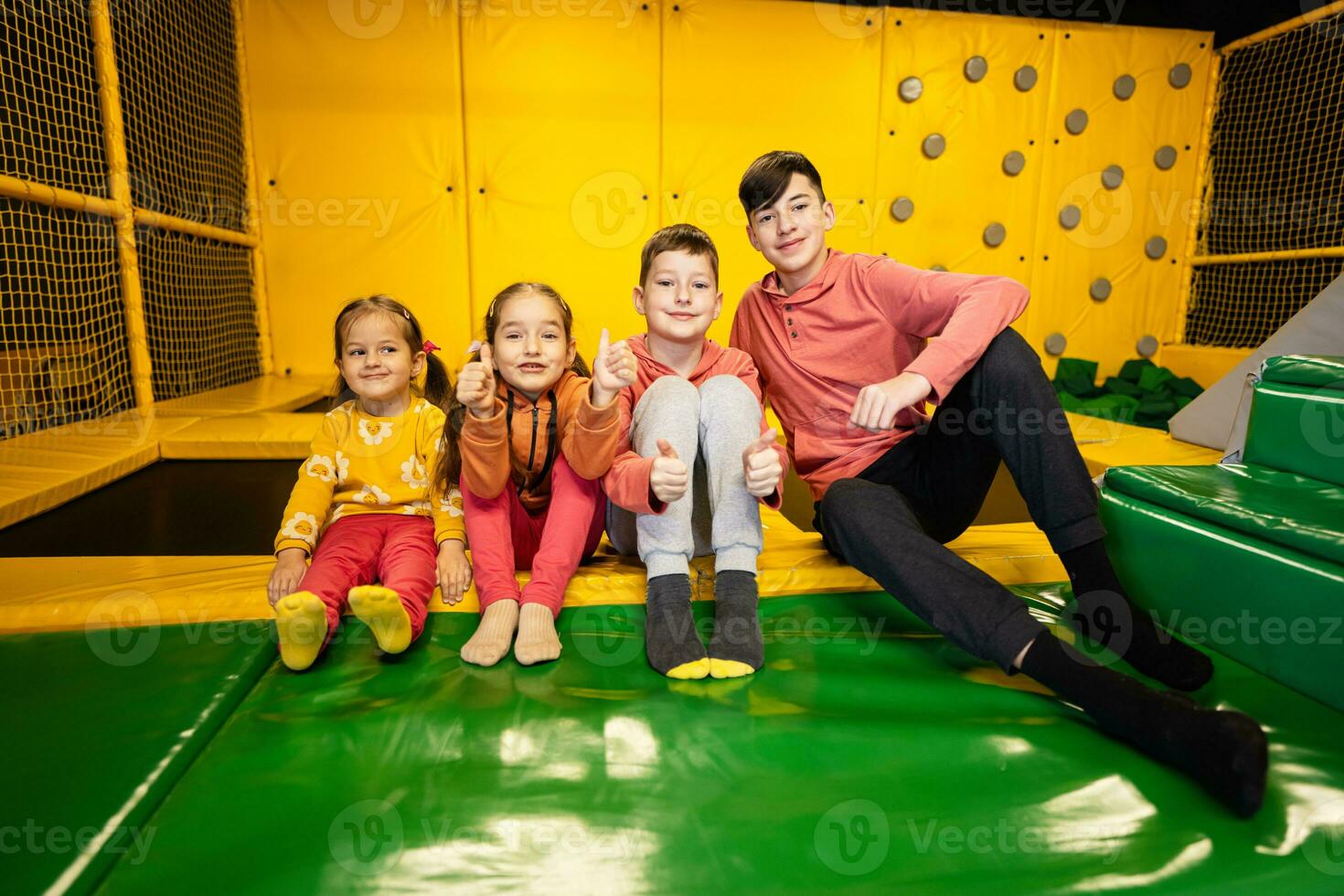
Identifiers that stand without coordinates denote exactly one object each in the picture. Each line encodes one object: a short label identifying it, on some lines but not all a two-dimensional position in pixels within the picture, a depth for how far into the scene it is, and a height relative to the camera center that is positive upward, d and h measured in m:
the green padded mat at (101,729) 0.79 -0.55
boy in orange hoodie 1.19 -0.23
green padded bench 1.07 -0.32
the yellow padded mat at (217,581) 1.30 -0.51
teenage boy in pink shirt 0.96 -0.21
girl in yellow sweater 1.33 -0.34
